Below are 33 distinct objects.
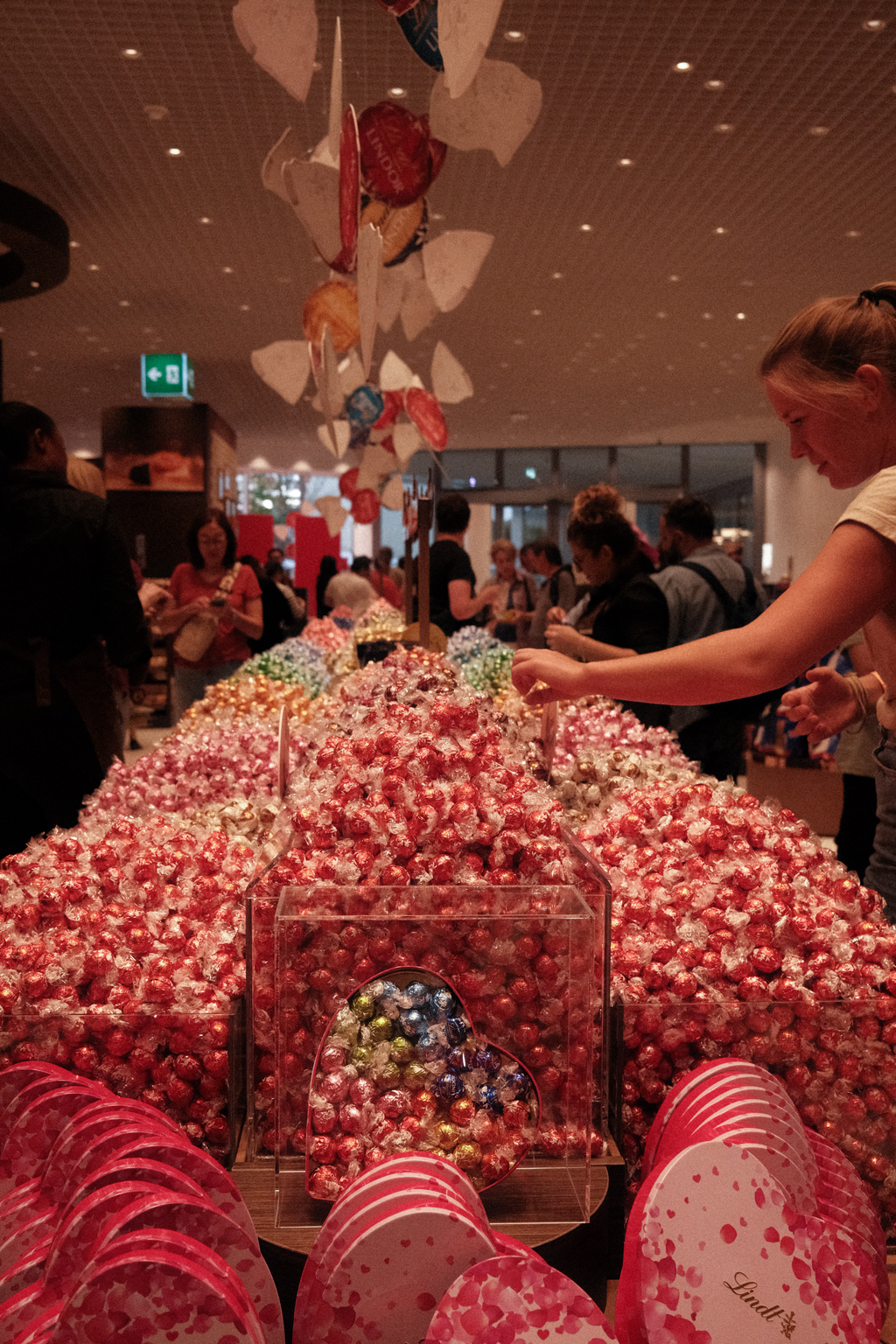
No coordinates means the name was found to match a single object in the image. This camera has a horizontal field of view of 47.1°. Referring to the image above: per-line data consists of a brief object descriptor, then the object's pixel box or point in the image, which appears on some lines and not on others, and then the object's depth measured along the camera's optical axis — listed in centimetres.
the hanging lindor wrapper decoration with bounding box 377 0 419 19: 189
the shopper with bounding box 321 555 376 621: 687
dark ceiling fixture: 650
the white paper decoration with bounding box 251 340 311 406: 347
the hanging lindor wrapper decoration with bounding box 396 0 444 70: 197
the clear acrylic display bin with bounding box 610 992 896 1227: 100
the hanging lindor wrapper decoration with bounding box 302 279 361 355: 346
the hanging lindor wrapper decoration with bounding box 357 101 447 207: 255
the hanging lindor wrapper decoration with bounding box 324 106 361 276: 224
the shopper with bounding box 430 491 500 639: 432
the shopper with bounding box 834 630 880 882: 282
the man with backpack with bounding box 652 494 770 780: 296
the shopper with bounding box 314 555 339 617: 885
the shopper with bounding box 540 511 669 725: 295
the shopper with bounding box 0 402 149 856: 237
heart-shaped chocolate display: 89
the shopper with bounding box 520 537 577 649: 420
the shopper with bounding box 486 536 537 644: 674
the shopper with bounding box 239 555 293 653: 537
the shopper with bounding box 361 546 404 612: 759
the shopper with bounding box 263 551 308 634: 782
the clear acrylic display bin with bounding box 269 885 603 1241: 92
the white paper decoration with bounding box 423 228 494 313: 298
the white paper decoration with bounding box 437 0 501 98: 177
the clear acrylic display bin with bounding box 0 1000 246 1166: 99
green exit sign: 1125
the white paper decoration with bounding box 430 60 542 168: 235
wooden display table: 90
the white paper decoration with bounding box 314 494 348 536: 463
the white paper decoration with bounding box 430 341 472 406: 388
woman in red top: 443
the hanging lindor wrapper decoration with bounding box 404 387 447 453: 412
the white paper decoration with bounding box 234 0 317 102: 201
